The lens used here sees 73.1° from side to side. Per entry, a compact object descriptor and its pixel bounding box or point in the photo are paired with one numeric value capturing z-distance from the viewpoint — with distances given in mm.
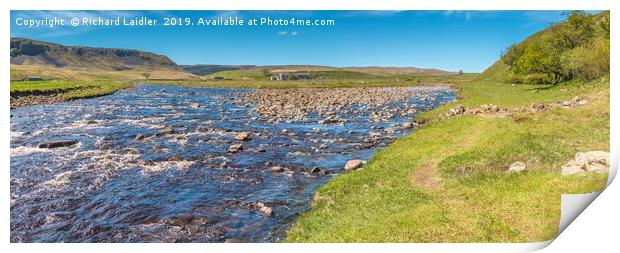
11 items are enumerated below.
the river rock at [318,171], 21073
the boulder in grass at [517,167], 16094
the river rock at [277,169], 21538
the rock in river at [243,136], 29953
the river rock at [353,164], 21703
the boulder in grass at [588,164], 14539
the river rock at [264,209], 15586
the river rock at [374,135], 30727
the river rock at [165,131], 31388
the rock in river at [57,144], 25853
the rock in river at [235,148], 25906
